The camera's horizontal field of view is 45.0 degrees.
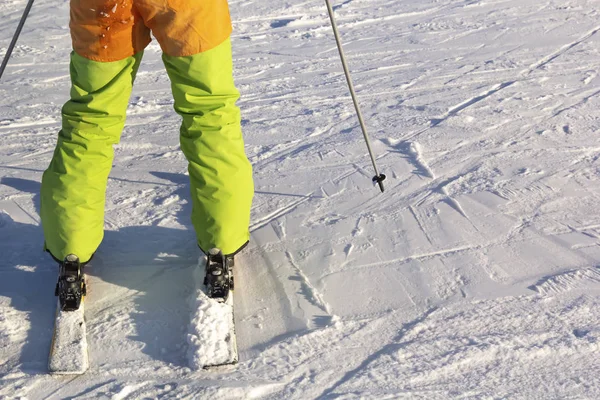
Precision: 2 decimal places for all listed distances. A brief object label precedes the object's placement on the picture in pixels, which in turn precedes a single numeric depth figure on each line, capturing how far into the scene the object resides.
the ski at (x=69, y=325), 2.22
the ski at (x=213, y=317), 2.23
